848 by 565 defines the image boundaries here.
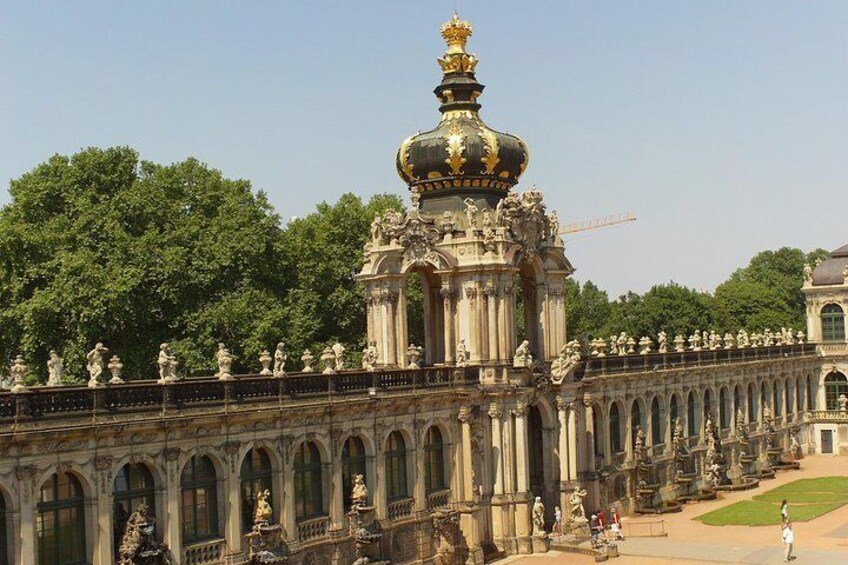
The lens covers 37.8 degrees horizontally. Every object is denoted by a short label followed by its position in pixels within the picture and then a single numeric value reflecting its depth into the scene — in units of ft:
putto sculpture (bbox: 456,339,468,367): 159.02
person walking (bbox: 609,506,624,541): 171.32
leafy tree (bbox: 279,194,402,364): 213.25
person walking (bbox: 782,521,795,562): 151.02
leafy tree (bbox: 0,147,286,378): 177.37
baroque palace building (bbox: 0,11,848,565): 101.65
